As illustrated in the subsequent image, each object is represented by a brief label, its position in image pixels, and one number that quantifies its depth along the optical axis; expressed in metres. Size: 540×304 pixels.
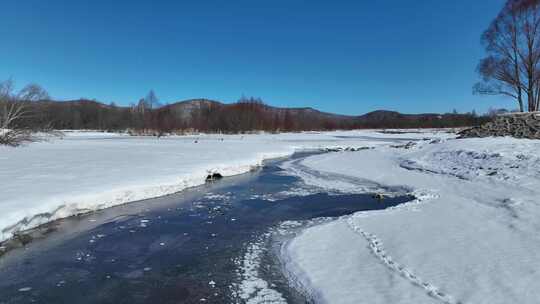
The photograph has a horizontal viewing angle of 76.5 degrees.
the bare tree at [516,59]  19.56
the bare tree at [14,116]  22.11
